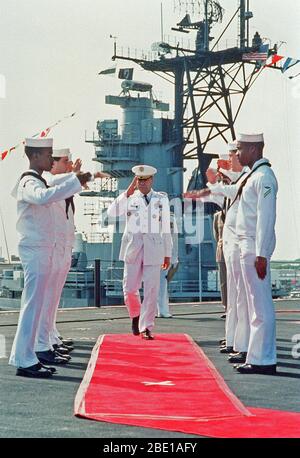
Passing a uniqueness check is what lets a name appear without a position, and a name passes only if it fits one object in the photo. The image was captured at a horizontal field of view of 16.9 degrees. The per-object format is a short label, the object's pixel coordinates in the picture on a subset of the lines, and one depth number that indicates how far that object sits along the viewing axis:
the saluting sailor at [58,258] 9.72
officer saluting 11.91
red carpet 5.69
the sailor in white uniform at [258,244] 8.51
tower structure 44.12
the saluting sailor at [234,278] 9.47
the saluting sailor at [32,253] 8.33
